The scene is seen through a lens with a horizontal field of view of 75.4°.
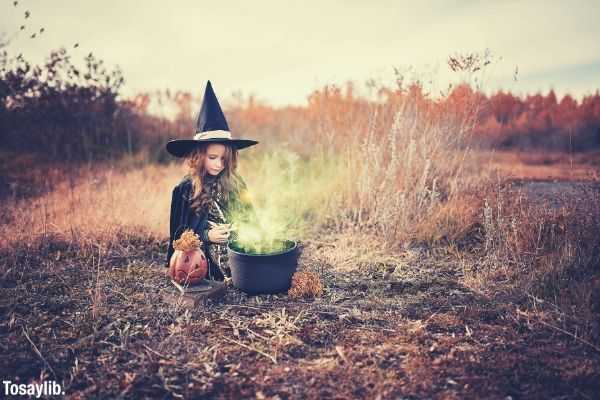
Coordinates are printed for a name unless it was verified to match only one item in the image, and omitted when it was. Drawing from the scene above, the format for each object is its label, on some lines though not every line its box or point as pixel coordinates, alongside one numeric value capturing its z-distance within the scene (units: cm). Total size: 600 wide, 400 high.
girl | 301
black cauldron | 263
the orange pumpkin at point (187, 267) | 269
